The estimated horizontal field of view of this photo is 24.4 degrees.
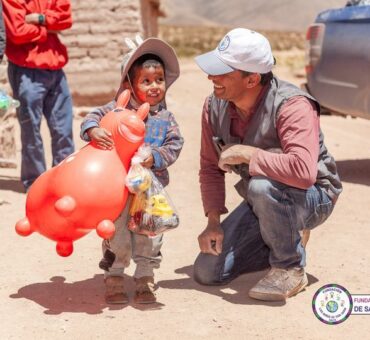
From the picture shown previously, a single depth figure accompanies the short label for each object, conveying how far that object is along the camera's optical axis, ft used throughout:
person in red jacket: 20.30
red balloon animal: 11.68
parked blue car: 21.63
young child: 12.85
